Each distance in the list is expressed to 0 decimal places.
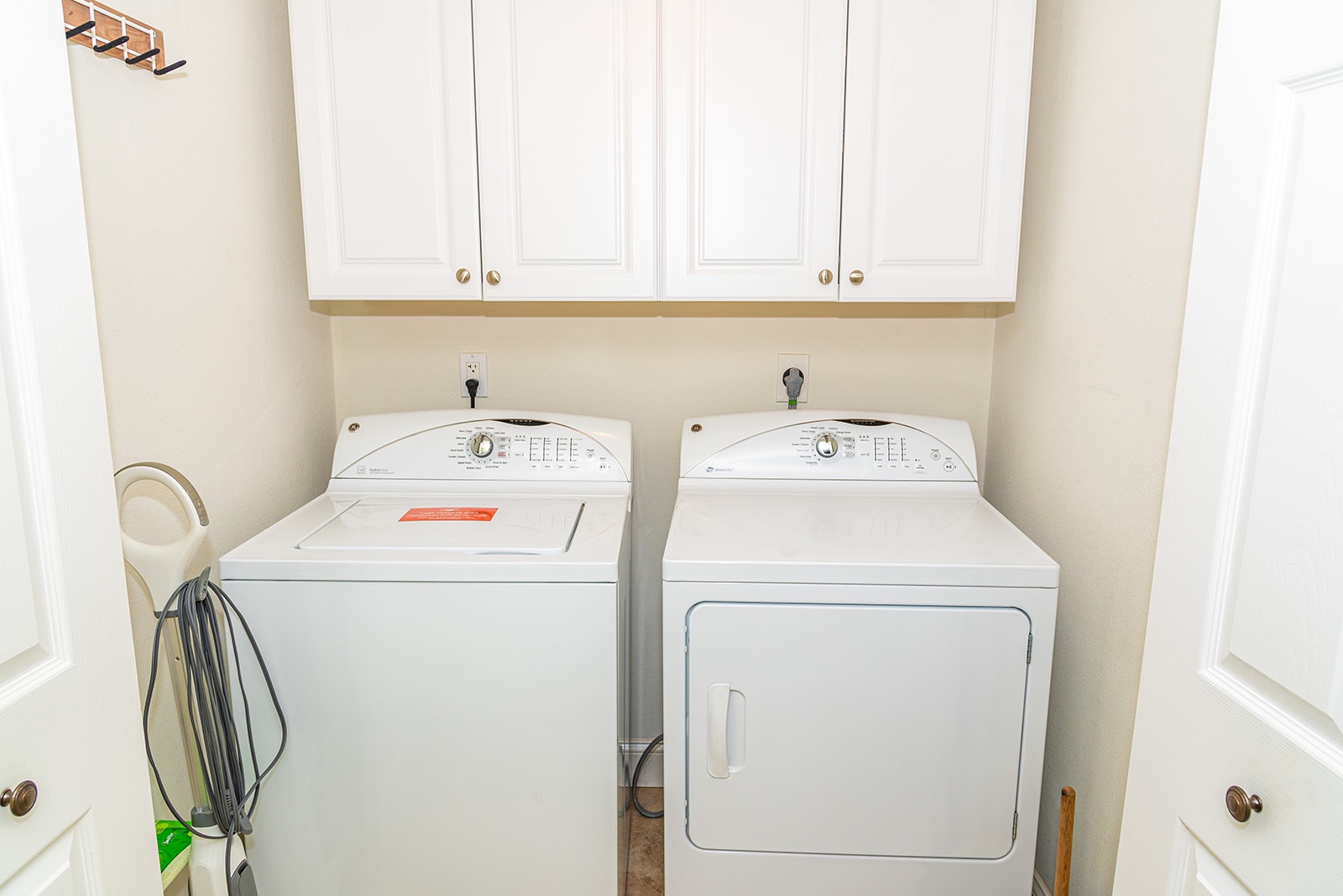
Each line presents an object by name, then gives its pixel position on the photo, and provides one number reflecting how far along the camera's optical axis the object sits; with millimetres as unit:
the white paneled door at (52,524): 697
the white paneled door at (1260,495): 644
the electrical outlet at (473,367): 2084
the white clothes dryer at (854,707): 1355
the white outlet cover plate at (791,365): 2064
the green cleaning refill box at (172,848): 1229
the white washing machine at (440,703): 1364
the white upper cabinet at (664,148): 1567
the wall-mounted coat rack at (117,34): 1165
